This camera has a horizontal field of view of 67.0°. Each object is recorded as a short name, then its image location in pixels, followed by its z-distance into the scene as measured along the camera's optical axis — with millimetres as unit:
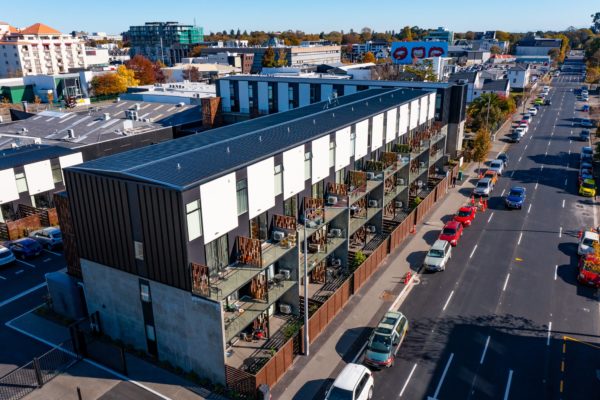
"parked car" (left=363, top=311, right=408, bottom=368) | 22391
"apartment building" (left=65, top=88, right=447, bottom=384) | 20312
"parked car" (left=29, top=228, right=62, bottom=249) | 36094
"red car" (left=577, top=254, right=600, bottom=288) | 29609
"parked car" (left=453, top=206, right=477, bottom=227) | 40031
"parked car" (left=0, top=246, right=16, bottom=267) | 32562
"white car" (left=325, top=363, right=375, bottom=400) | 19375
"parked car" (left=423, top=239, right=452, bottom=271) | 31969
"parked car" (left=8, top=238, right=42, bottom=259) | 34156
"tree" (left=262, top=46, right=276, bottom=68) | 151375
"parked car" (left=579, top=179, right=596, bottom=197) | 47000
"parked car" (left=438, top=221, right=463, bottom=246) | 36244
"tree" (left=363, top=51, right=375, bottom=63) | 171938
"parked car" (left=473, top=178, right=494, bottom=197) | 47062
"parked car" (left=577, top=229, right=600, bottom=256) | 33344
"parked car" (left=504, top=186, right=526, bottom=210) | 43812
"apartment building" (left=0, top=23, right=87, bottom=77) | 133250
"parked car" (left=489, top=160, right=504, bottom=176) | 55212
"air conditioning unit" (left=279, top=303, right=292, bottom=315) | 26172
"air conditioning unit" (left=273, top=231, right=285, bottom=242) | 25672
